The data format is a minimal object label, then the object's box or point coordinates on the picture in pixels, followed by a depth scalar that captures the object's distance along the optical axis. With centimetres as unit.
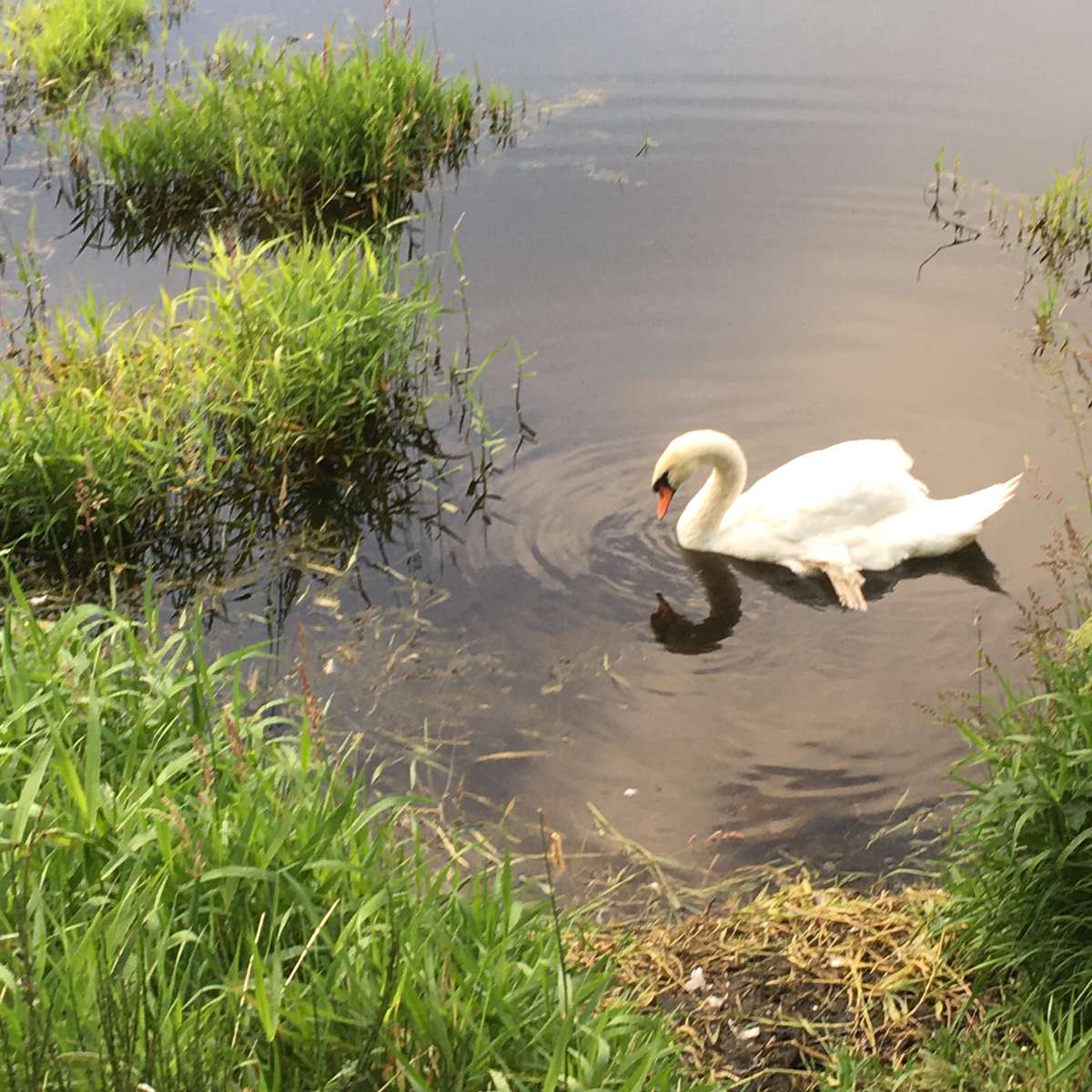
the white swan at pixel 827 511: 552
